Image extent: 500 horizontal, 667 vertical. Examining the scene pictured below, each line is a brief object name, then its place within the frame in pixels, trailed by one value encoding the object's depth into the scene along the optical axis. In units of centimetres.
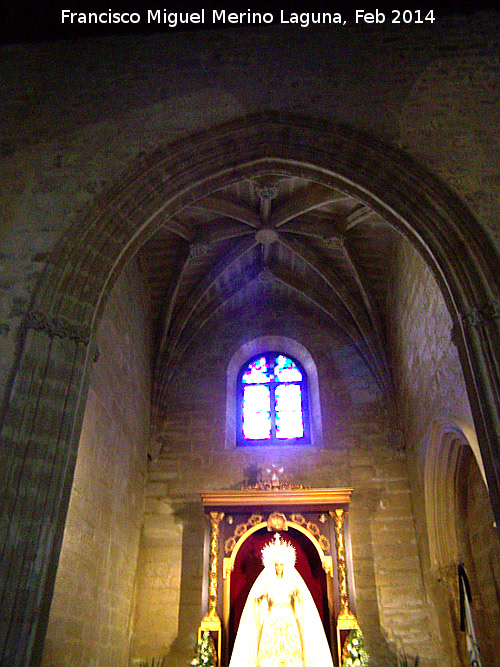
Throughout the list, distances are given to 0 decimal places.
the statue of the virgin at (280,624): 757
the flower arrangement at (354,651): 770
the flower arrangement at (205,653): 781
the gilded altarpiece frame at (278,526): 866
